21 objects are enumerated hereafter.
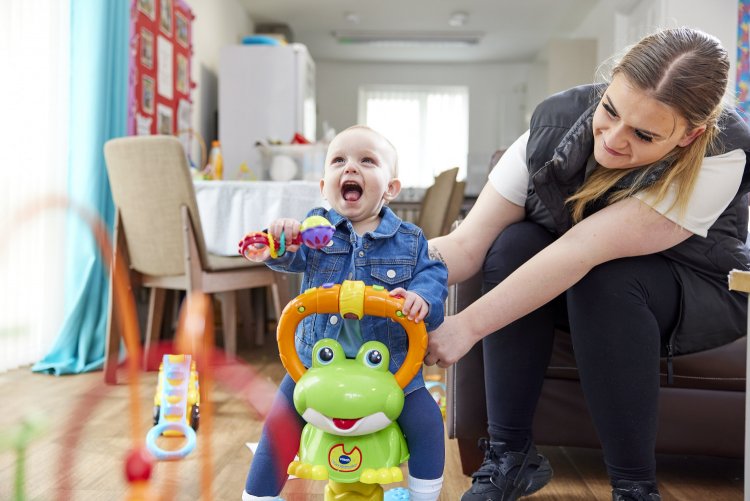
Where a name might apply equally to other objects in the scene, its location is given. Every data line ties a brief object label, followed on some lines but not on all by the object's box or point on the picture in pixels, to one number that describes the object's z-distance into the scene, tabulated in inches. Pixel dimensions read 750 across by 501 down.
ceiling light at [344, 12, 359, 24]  231.4
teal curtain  100.3
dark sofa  49.9
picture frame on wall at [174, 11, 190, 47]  153.8
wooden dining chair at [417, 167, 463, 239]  124.5
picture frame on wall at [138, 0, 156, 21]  131.2
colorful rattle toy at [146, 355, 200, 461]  65.0
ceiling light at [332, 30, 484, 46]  254.1
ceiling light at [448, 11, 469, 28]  229.8
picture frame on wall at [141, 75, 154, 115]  133.3
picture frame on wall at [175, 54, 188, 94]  156.8
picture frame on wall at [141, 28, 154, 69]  133.1
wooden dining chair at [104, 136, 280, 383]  87.8
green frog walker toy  34.9
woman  40.0
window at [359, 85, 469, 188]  307.3
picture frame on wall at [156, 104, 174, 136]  142.2
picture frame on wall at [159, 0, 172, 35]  142.4
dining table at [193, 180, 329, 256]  102.2
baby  38.5
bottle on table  135.0
